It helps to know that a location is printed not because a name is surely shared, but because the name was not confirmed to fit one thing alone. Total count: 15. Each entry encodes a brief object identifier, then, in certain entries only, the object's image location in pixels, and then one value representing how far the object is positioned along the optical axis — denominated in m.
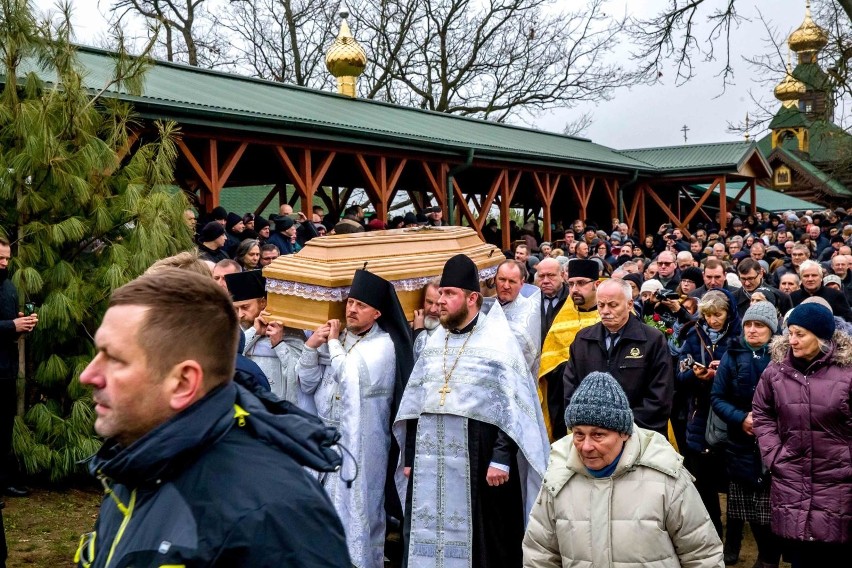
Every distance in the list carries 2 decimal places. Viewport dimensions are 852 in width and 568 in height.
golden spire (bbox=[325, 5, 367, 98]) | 21.16
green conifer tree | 6.93
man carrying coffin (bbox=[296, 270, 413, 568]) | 5.45
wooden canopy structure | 12.65
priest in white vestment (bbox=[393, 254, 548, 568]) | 5.17
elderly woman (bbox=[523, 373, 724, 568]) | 3.34
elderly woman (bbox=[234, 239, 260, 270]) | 8.52
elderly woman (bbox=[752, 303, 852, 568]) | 4.69
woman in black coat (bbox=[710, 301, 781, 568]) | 5.68
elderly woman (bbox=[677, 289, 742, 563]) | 6.28
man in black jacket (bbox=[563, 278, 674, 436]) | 5.54
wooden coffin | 5.55
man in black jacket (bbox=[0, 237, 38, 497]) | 6.60
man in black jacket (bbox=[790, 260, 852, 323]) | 8.90
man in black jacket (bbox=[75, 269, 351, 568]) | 1.65
